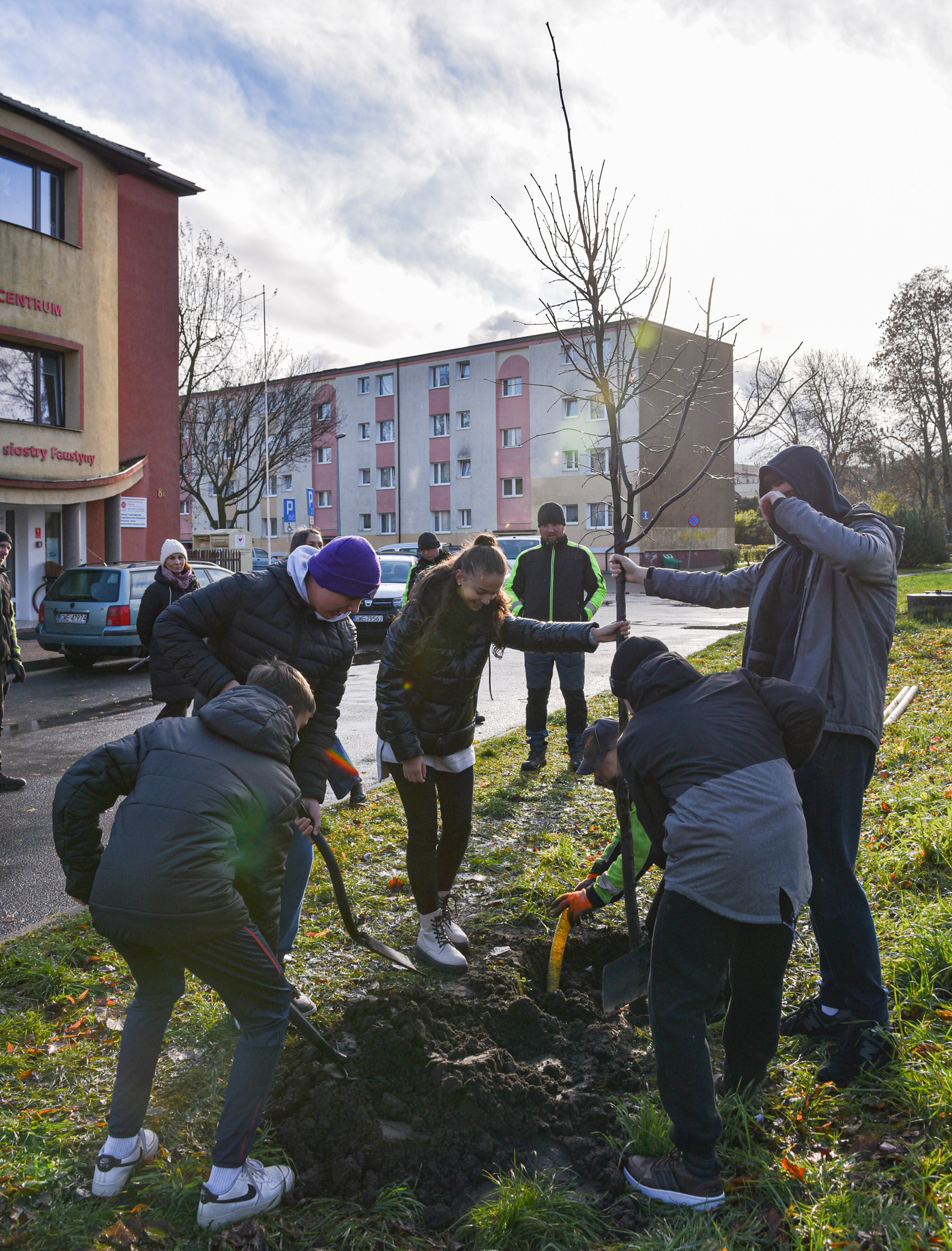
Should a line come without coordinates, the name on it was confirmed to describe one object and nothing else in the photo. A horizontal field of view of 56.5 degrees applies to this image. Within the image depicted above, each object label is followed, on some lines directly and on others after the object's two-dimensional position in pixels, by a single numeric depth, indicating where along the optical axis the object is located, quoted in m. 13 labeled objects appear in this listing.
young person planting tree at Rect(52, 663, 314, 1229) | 2.22
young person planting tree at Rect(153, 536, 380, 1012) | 3.35
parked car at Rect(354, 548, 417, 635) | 16.39
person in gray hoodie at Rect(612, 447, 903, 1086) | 2.90
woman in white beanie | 8.00
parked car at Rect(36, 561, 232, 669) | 13.64
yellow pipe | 3.70
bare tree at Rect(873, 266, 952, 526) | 38.78
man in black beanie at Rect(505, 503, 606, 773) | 7.43
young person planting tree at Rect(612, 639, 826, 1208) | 2.32
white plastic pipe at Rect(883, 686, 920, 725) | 8.39
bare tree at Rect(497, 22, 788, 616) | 4.19
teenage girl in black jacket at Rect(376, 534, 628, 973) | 3.71
